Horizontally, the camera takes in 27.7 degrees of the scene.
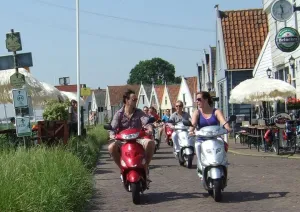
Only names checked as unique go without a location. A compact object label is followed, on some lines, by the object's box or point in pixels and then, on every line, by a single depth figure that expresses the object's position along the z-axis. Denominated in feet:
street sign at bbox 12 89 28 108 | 37.78
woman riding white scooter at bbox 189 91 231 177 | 32.17
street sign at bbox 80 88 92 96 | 93.06
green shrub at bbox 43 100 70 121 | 73.15
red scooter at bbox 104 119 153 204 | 29.63
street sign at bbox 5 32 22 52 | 38.37
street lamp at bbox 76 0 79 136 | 69.56
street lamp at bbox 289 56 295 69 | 71.79
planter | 49.88
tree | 432.66
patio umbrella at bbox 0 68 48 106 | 61.87
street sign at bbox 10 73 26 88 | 38.86
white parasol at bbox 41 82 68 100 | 67.10
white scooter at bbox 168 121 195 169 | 48.37
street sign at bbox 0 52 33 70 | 39.17
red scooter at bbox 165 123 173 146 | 69.09
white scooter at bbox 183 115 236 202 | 29.32
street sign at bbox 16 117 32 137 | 37.50
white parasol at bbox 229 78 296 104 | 66.44
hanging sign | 64.90
